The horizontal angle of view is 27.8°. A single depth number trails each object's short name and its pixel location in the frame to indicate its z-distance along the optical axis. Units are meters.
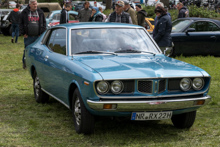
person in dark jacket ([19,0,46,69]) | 11.31
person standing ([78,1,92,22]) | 15.89
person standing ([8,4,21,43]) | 22.37
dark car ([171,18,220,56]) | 14.94
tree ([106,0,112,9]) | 35.19
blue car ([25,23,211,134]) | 5.45
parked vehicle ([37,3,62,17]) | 34.16
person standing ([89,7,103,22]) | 14.09
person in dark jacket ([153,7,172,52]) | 9.80
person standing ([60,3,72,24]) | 15.27
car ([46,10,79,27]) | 25.81
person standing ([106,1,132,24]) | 10.91
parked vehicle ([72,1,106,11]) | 56.12
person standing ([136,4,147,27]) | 13.98
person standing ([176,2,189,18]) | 17.77
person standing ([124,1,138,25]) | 13.44
